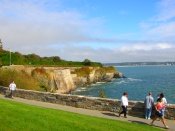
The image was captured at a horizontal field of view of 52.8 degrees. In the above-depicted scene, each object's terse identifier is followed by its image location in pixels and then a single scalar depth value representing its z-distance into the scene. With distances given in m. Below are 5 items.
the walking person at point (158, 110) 8.13
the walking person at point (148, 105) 8.81
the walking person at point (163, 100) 8.32
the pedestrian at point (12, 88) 13.55
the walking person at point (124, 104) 9.10
